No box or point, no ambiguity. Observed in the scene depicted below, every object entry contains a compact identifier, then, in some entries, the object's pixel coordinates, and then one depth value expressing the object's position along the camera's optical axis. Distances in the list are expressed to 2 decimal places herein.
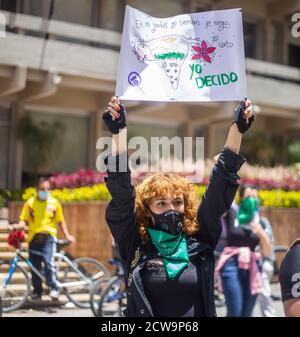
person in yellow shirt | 8.56
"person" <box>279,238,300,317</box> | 2.78
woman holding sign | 2.87
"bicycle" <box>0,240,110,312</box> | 8.25
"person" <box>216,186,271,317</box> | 6.06
